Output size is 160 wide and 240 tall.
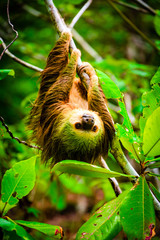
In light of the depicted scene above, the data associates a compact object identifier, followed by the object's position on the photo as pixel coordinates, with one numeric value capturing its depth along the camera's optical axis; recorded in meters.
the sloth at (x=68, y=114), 7.39
